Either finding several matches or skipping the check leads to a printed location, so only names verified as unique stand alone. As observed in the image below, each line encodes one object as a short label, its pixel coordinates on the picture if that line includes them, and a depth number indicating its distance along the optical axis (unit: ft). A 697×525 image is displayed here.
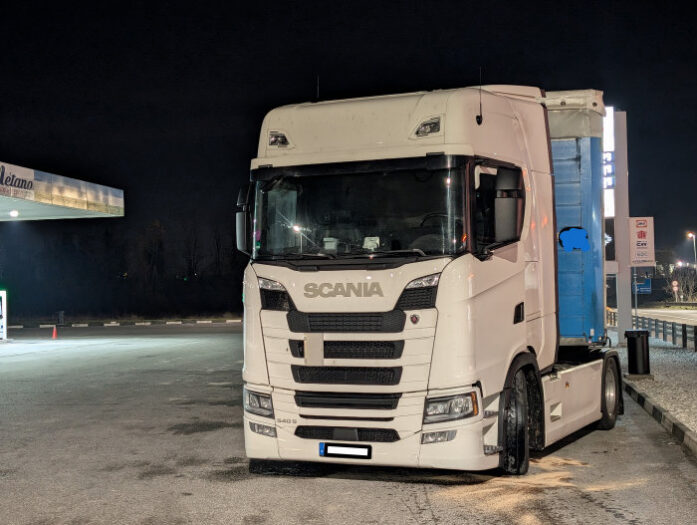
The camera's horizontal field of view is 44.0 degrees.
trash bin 51.13
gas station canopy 96.02
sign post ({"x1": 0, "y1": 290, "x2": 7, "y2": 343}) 105.91
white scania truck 22.99
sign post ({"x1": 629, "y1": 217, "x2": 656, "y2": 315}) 81.51
